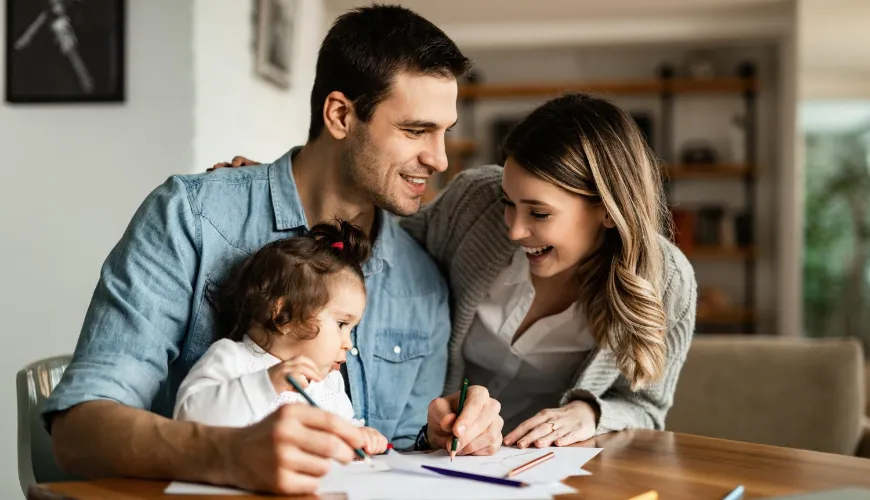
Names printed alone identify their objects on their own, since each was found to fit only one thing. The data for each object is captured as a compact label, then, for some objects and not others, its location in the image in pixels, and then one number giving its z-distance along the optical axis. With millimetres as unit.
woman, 1615
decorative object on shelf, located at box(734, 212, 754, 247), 6609
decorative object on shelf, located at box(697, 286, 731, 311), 6488
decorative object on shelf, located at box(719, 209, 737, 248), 6609
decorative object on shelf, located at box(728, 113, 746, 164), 6793
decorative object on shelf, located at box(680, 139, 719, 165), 6633
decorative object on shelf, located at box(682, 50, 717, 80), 6645
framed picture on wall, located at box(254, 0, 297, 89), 3578
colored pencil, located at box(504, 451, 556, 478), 1144
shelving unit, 6504
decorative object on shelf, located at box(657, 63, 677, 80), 6668
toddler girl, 1189
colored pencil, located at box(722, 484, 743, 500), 1044
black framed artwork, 2848
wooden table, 1047
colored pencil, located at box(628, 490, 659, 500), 1013
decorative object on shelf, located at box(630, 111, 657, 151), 6809
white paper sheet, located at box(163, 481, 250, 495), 1016
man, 1047
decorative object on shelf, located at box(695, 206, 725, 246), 6641
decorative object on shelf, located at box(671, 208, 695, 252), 6648
